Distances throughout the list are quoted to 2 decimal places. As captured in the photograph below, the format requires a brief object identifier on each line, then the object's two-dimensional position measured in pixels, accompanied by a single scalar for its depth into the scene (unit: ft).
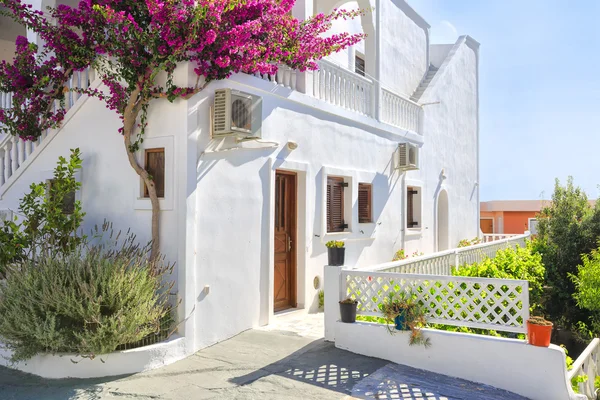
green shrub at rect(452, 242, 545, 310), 33.04
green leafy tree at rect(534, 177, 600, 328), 36.24
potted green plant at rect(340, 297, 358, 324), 22.70
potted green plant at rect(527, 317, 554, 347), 18.61
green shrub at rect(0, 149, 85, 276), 22.52
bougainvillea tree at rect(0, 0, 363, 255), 20.39
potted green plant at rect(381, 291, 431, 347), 20.98
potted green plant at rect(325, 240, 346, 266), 23.77
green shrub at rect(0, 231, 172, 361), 18.31
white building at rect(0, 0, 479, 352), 21.98
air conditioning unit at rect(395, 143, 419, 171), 39.09
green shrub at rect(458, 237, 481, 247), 50.79
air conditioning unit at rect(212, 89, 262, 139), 21.98
